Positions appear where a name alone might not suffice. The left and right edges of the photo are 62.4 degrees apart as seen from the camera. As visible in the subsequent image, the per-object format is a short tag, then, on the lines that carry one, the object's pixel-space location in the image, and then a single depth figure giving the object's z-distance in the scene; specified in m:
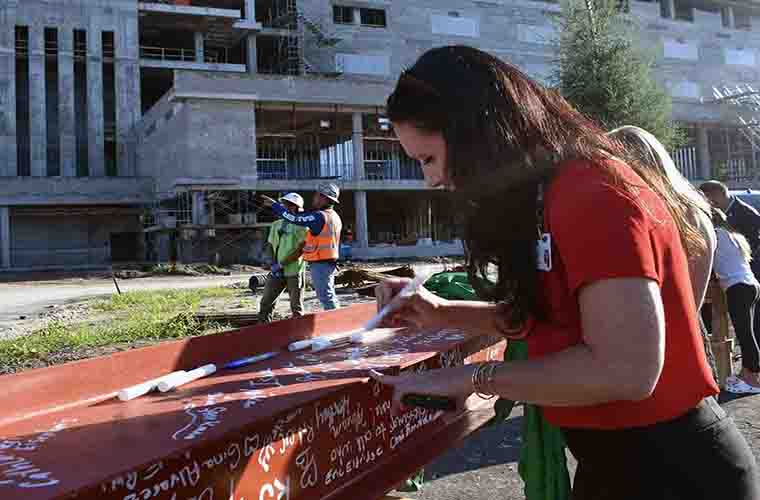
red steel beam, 1.49
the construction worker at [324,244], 8.19
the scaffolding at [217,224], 27.81
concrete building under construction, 28.62
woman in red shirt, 1.11
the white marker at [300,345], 3.10
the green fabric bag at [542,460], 1.88
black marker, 1.39
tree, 24.67
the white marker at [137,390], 2.23
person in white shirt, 4.90
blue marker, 2.71
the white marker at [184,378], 2.29
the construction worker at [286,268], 8.35
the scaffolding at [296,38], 40.78
